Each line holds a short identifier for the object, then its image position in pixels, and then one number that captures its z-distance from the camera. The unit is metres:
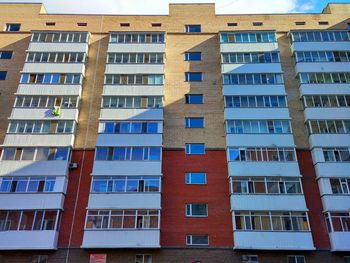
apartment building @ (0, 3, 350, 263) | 24.73
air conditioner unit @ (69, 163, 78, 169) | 27.61
